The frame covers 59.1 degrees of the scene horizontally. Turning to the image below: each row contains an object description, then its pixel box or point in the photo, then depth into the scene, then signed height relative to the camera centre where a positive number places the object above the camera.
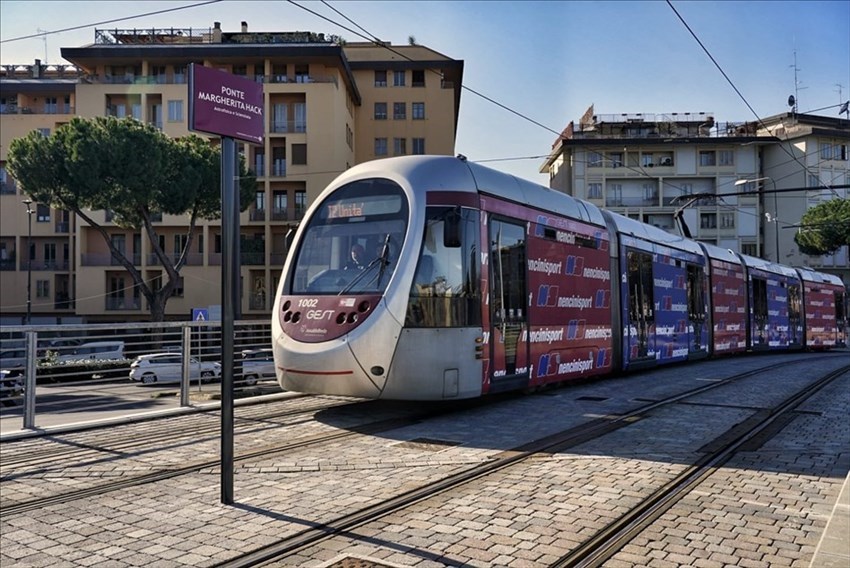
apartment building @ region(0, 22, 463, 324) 53.09 +11.06
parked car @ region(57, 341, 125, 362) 9.80 -0.64
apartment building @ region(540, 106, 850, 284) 67.12 +11.53
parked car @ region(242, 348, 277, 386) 13.83 -1.16
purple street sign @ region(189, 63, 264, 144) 5.48 +1.53
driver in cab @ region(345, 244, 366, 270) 9.91 +0.60
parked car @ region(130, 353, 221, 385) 11.65 -1.12
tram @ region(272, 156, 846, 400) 9.51 +0.24
